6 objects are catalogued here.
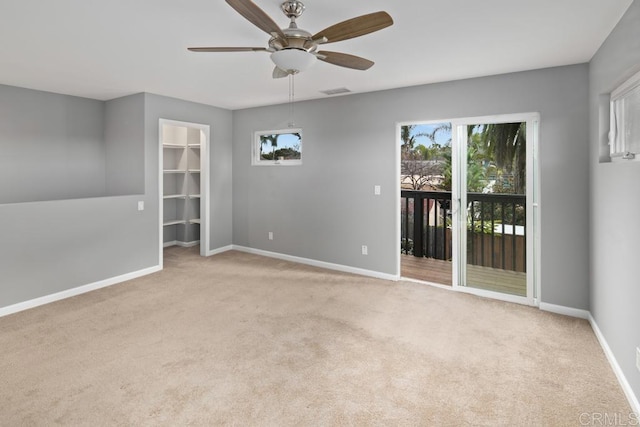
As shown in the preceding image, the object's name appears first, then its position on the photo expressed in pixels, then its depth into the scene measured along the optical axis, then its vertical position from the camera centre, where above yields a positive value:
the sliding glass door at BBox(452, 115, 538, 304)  3.59 +0.02
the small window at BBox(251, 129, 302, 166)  5.27 +0.98
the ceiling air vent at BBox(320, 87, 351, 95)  4.34 +1.53
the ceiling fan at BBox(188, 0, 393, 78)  1.73 +0.98
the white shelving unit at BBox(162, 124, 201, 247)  6.26 +0.42
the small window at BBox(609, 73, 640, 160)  2.20 +0.62
